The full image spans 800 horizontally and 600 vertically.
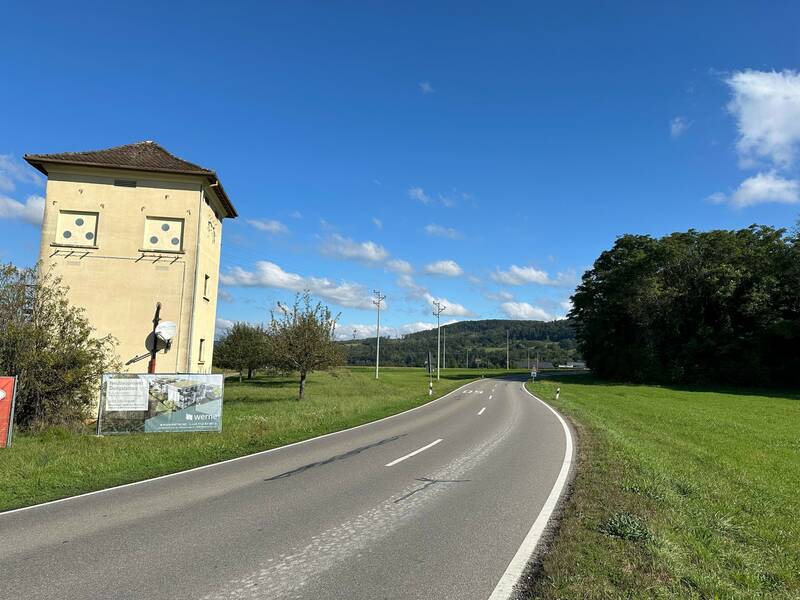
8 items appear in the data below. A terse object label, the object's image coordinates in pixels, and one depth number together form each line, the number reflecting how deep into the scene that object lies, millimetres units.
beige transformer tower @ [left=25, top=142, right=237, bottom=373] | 20578
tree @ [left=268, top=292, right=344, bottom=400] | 26469
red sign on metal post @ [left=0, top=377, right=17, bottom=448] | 12609
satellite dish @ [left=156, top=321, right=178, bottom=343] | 19875
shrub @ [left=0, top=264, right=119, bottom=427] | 14930
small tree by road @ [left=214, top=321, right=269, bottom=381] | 47938
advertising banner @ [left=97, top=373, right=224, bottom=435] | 14617
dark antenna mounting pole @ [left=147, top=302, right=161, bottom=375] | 20125
